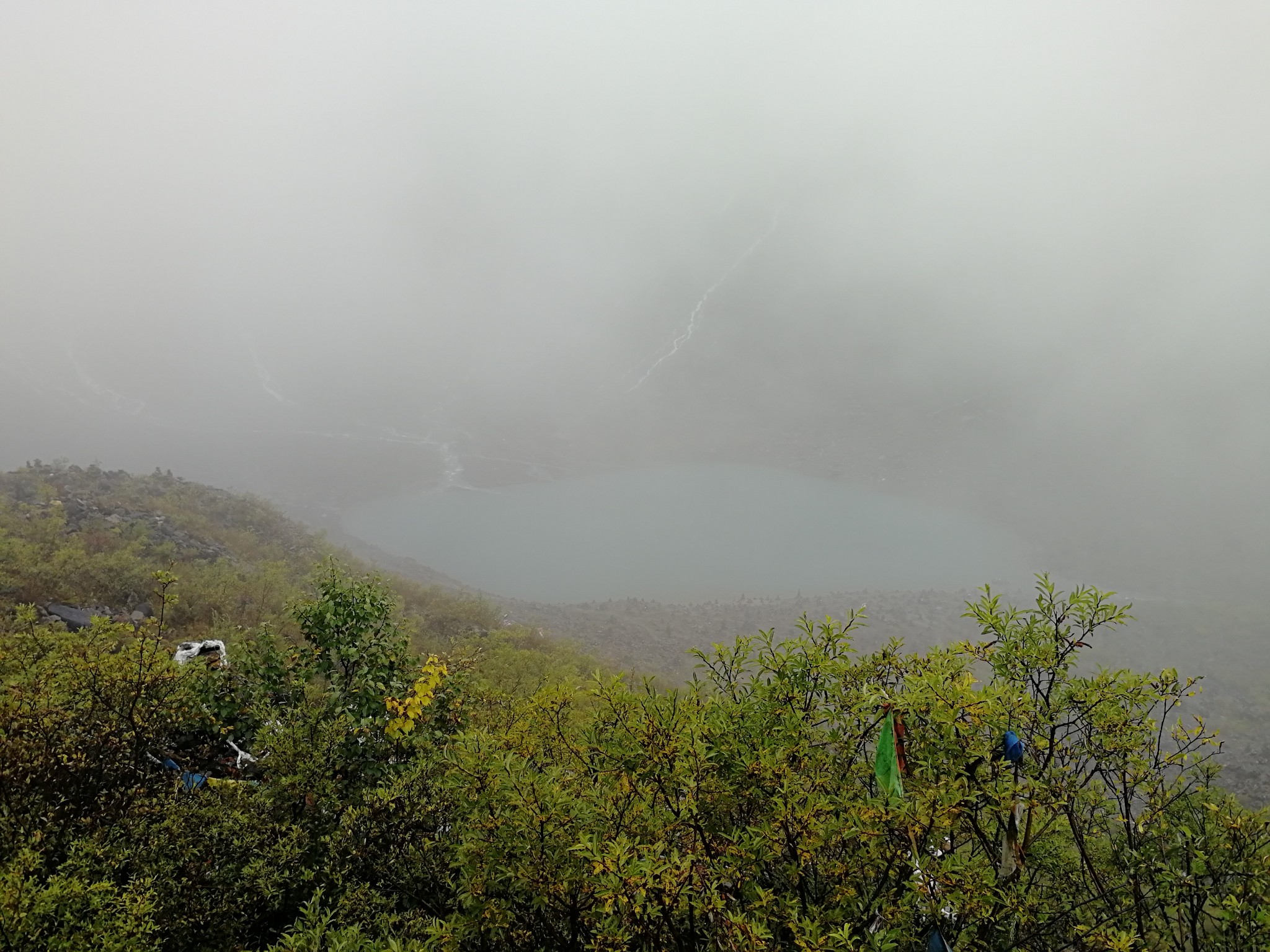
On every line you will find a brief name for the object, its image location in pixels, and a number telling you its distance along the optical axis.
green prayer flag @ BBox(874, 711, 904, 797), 3.07
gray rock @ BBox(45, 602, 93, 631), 10.37
